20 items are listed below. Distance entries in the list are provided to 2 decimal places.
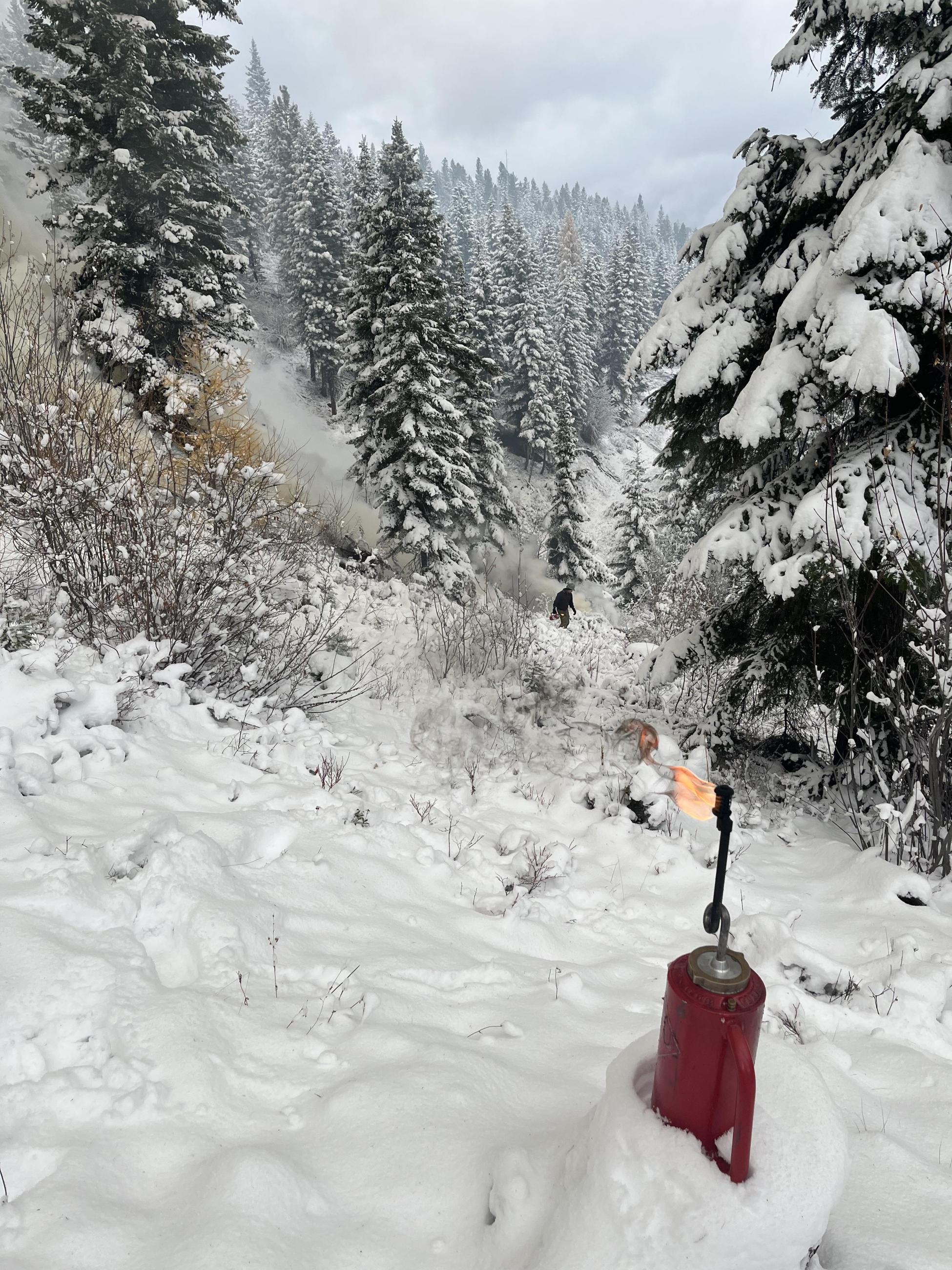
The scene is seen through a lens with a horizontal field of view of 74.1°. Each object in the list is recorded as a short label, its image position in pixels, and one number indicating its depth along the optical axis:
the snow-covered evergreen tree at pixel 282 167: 38.84
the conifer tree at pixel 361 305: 16.84
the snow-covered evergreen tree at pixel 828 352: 3.99
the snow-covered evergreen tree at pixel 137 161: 13.04
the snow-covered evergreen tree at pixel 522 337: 38.31
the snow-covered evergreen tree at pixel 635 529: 28.62
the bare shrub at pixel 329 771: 4.74
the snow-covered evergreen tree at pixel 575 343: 45.34
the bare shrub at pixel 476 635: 8.69
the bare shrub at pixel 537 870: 4.05
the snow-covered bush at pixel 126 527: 5.27
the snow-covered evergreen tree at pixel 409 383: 15.86
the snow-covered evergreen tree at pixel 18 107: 31.42
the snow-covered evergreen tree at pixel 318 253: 33.22
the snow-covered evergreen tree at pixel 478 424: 18.19
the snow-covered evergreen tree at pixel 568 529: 26.97
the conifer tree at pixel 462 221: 65.12
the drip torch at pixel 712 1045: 1.48
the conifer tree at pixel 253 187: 39.75
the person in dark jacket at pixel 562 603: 15.81
